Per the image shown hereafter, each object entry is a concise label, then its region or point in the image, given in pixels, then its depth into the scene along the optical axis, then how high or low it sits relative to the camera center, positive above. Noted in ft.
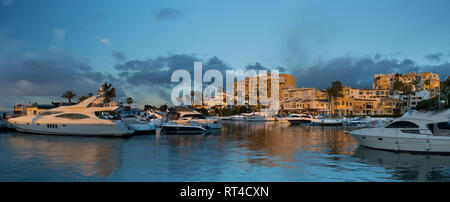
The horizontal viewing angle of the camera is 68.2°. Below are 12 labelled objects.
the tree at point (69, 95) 400.47 +22.40
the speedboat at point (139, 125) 134.62 -4.89
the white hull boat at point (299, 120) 268.21 -5.75
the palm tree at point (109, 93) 341.82 +21.71
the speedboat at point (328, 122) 242.58 -6.75
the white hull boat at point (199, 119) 170.62 -3.13
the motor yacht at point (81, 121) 117.70 -2.83
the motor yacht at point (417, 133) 71.31 -4.67
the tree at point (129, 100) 561.43 +22.63
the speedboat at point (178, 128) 144.62 -6.54
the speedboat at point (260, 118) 336.90 -5.33
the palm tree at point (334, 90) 384.90 +26.30
